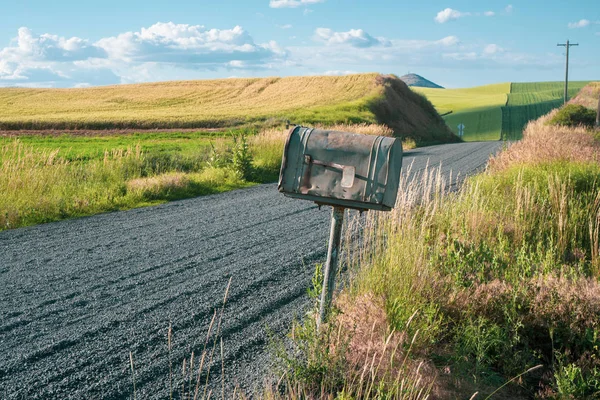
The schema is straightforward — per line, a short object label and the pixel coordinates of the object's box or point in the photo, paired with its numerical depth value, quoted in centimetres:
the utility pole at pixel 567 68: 4941
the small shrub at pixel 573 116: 3550
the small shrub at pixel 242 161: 1612
